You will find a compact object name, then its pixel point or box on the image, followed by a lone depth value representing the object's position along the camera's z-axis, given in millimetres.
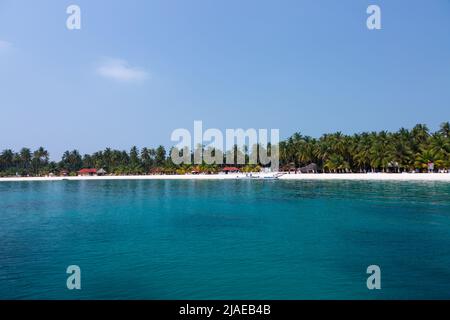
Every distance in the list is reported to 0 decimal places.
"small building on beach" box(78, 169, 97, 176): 136750
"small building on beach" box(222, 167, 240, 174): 126000
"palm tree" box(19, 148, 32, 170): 139250
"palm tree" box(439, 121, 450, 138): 90938
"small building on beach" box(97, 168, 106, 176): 137750
